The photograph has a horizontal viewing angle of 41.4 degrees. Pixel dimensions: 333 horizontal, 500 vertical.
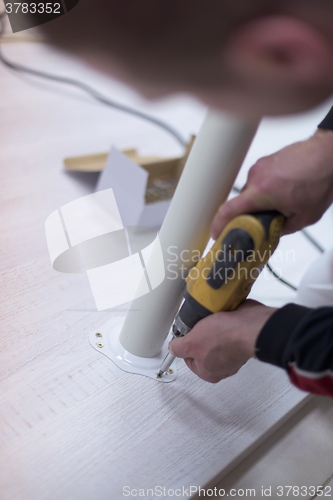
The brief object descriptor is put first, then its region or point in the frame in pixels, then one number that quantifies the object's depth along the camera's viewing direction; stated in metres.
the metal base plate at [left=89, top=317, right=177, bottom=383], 0.52
